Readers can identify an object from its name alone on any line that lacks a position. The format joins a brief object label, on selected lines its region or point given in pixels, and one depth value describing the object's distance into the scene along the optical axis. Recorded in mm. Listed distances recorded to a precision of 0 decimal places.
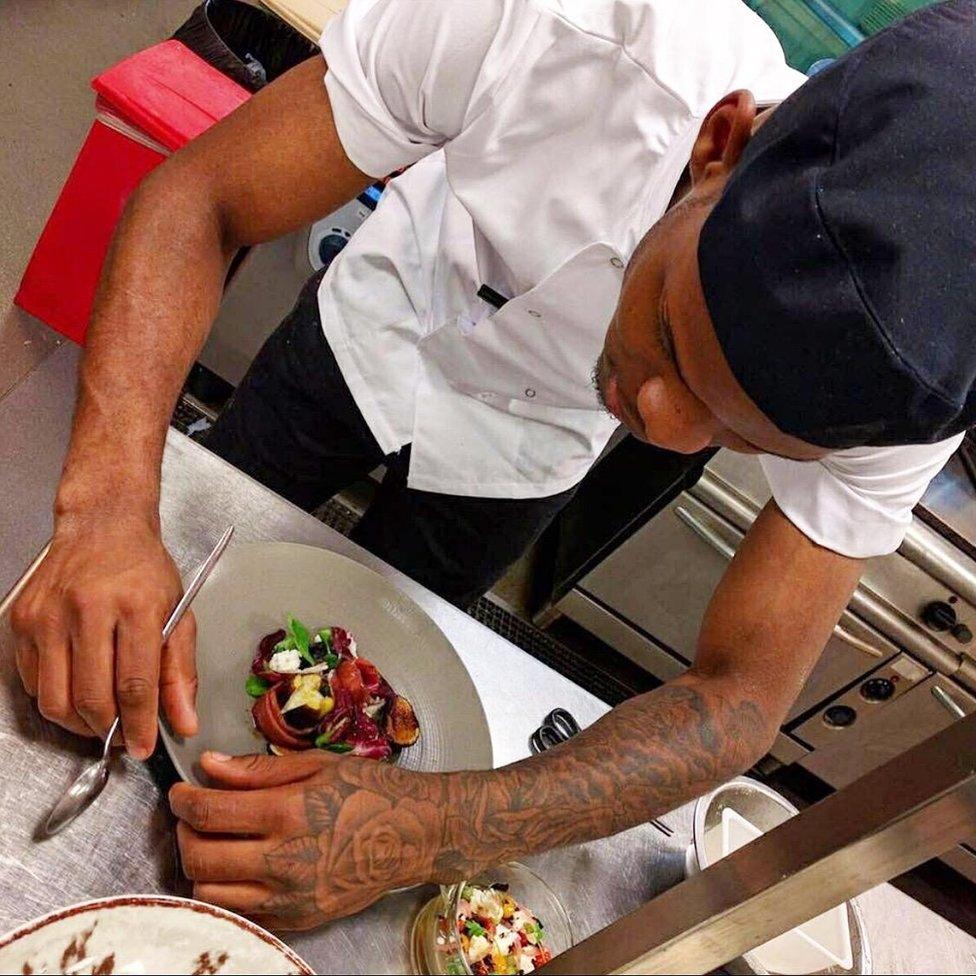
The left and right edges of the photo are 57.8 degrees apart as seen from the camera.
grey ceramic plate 863
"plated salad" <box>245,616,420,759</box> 853
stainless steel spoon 699
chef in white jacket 711
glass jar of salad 757
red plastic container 1733
